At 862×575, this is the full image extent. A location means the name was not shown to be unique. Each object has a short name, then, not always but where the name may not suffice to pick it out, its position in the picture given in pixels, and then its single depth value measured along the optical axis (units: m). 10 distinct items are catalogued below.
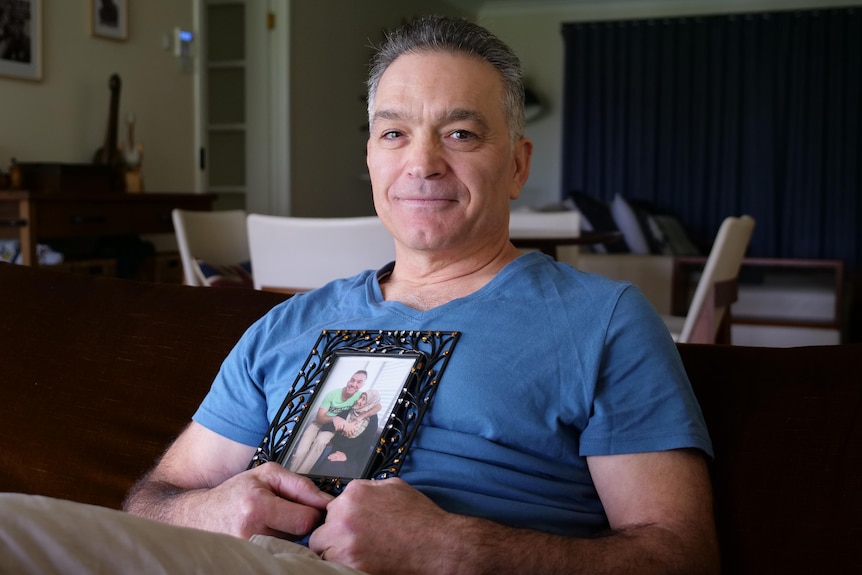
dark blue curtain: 7.75
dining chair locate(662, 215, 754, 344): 2.94
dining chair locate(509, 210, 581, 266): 3.57
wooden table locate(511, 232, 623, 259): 3.36
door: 5.86
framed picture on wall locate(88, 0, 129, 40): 4.45
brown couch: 1.09
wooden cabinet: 3.60
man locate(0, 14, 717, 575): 0.98
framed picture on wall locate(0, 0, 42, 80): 3.96
